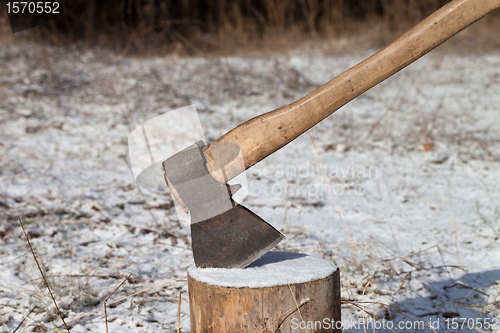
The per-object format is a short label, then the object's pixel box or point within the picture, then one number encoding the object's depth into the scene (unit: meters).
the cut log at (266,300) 2.66
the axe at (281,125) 2.70
